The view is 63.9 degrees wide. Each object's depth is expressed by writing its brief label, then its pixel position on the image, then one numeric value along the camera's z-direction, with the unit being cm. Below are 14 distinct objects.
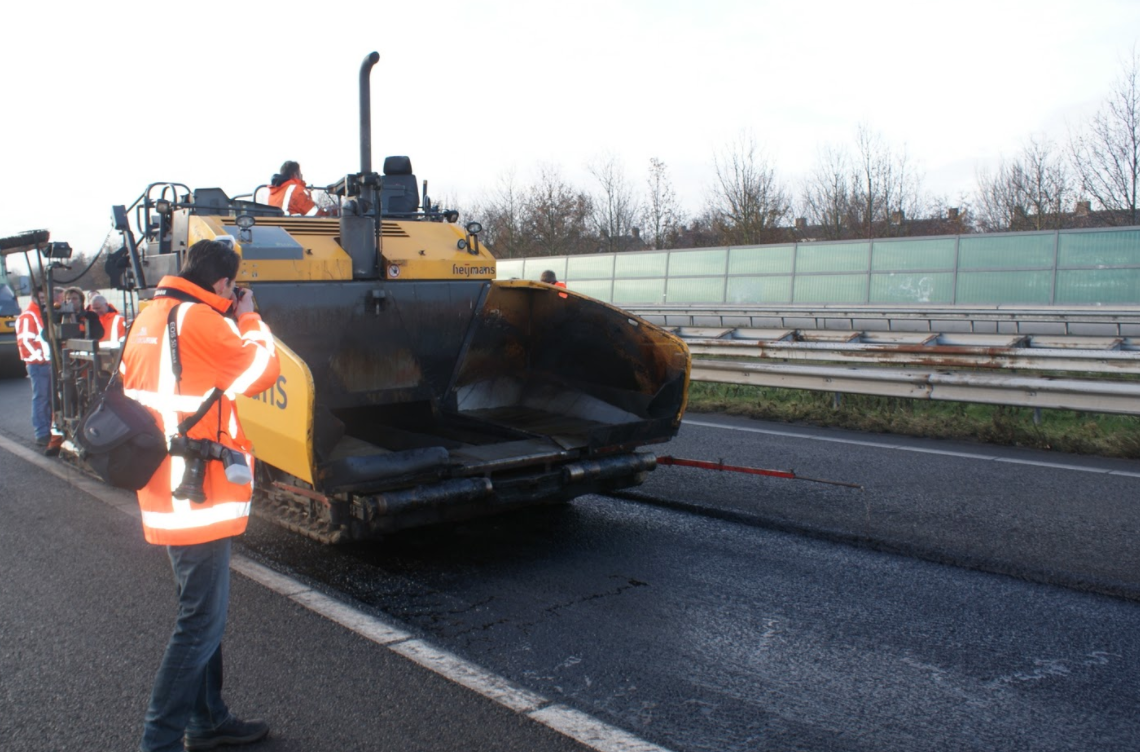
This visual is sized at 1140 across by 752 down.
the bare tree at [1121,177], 2514
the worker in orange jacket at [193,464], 309
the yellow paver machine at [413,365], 498
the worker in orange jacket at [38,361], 960
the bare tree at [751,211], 3316
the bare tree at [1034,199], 2903
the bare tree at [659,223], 3938
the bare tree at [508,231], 3409
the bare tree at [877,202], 3531
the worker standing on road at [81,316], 840
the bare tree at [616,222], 3981
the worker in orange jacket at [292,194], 709
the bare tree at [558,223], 3500
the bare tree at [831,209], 3559
